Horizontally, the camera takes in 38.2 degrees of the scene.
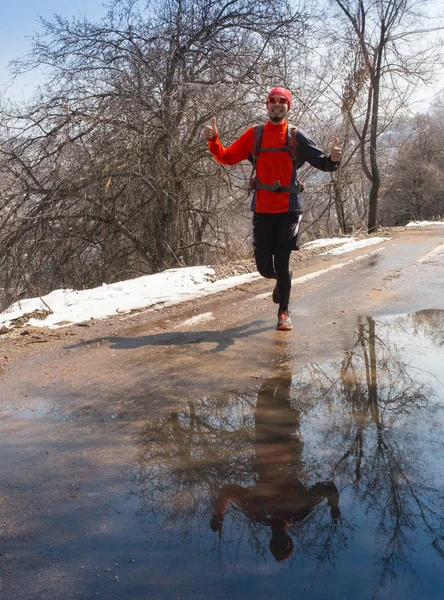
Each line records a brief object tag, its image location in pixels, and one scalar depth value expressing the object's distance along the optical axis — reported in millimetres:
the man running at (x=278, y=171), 5578
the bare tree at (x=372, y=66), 18734
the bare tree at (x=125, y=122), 11016
